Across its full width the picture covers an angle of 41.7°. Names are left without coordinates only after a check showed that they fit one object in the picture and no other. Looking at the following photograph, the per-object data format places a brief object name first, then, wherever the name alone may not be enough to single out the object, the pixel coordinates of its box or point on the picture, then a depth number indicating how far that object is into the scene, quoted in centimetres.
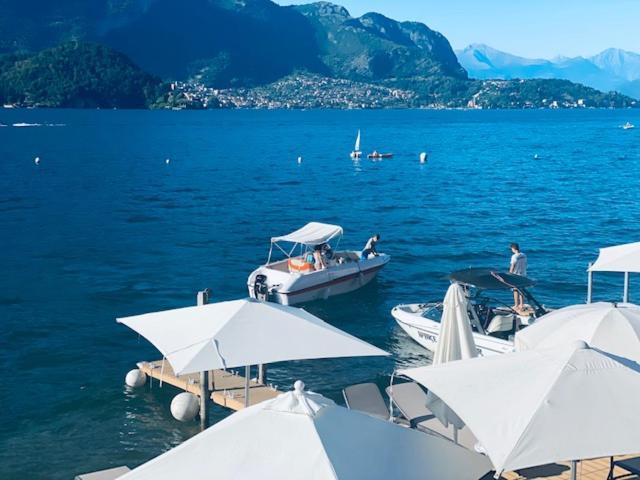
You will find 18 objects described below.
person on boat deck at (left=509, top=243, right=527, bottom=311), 2391
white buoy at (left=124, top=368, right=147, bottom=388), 1923
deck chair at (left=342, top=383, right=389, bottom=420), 1466
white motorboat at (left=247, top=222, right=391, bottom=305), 2641
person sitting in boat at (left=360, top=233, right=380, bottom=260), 2941
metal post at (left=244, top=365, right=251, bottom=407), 1561
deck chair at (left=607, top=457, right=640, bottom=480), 1164
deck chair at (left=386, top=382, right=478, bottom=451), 1305
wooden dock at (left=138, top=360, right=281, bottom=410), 1725
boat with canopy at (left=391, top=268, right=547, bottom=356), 1934
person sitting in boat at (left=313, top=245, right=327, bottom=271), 2741
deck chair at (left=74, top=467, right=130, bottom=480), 1241
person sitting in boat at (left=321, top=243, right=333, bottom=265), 2803
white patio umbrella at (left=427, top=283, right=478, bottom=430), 1413
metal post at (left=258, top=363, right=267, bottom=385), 1825
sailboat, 9056
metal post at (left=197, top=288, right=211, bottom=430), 1633
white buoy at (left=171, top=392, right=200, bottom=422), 1711
